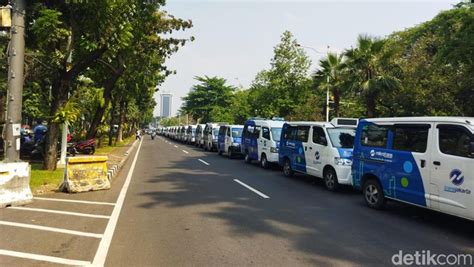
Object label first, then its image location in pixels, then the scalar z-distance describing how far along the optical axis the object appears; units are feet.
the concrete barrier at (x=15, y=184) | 28.63
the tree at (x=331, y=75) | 77.51
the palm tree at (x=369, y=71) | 60.59
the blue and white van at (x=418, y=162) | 22.52
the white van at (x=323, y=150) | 37.01
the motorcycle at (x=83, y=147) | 70.97
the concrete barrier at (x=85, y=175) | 34.91
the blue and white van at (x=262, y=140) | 55.42
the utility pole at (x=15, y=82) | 33.42
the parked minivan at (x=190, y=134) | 133.62
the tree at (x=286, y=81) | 105.70
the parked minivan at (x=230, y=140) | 75.15
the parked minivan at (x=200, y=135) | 113.09
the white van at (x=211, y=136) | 94.94
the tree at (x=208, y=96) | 250.16
